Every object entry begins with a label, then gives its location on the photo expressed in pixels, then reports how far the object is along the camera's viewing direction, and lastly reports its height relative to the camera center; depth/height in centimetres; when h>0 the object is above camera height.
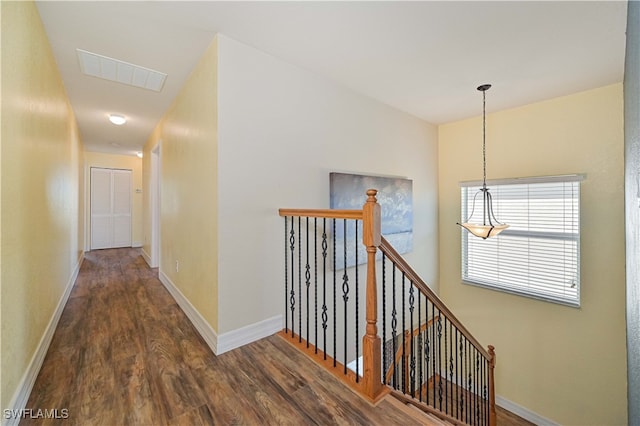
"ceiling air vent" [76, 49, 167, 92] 236 +138
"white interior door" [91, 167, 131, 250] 623 +12
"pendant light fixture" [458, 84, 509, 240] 308 +28
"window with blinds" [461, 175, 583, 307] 326 -42
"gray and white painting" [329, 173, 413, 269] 281 +12
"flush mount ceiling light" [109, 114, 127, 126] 365 +133
